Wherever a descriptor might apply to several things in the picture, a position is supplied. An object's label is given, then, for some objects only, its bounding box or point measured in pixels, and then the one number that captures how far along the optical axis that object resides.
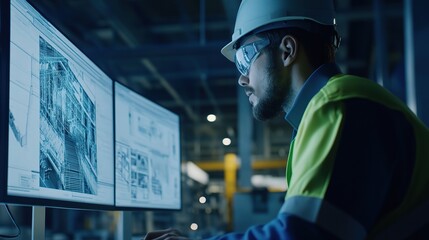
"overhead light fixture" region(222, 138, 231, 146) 4.37
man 0.86
